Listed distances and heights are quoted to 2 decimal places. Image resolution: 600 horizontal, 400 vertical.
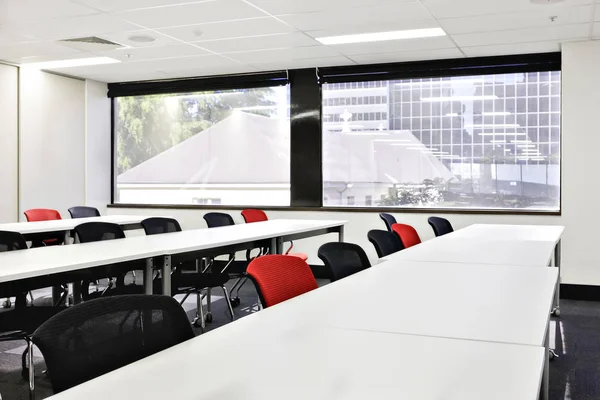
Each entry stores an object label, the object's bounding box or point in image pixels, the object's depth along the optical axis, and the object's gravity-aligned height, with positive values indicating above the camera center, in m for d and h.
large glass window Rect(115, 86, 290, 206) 7.77 +0.56
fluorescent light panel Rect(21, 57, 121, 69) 6.85 +1.54
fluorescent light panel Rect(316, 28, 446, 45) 5.58 +1.54
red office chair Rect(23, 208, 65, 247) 5.31 -0.39
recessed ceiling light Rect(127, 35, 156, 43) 5.76 +1.53
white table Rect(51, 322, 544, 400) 1.25 -0.45
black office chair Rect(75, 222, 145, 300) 3.31 -0.47
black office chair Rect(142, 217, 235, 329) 4.24 -0.73
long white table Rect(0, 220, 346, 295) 2.93 -0.40
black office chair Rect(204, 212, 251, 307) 5.42 -0.42
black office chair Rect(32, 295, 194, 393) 1.42 -0.41
